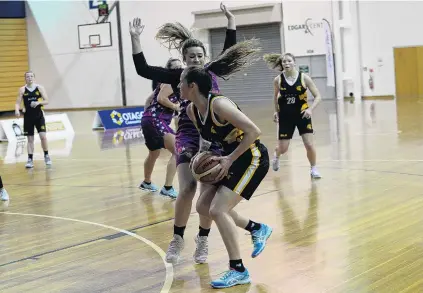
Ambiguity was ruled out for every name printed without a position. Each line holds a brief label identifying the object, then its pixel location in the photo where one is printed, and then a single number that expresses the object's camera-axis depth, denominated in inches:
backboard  1203.2
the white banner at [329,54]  992.9
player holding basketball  177.9
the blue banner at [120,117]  819.4
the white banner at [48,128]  731.4
